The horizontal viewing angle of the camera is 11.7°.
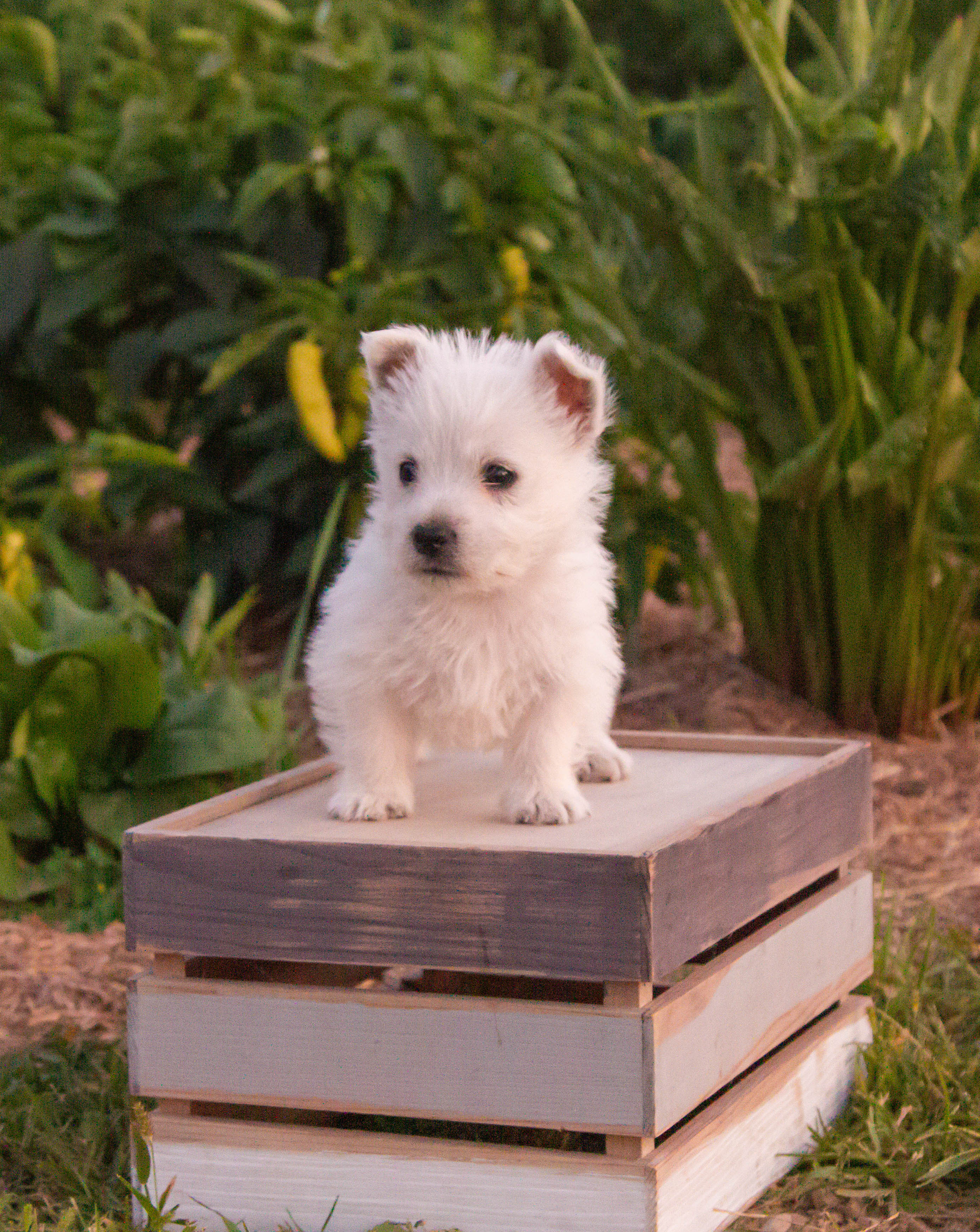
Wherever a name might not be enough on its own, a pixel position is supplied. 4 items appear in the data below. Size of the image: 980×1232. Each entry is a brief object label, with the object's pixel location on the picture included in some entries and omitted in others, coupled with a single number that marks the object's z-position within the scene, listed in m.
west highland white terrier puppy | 2.74
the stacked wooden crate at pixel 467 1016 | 2.70
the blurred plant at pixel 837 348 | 3.36
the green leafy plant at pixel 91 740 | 3.34
